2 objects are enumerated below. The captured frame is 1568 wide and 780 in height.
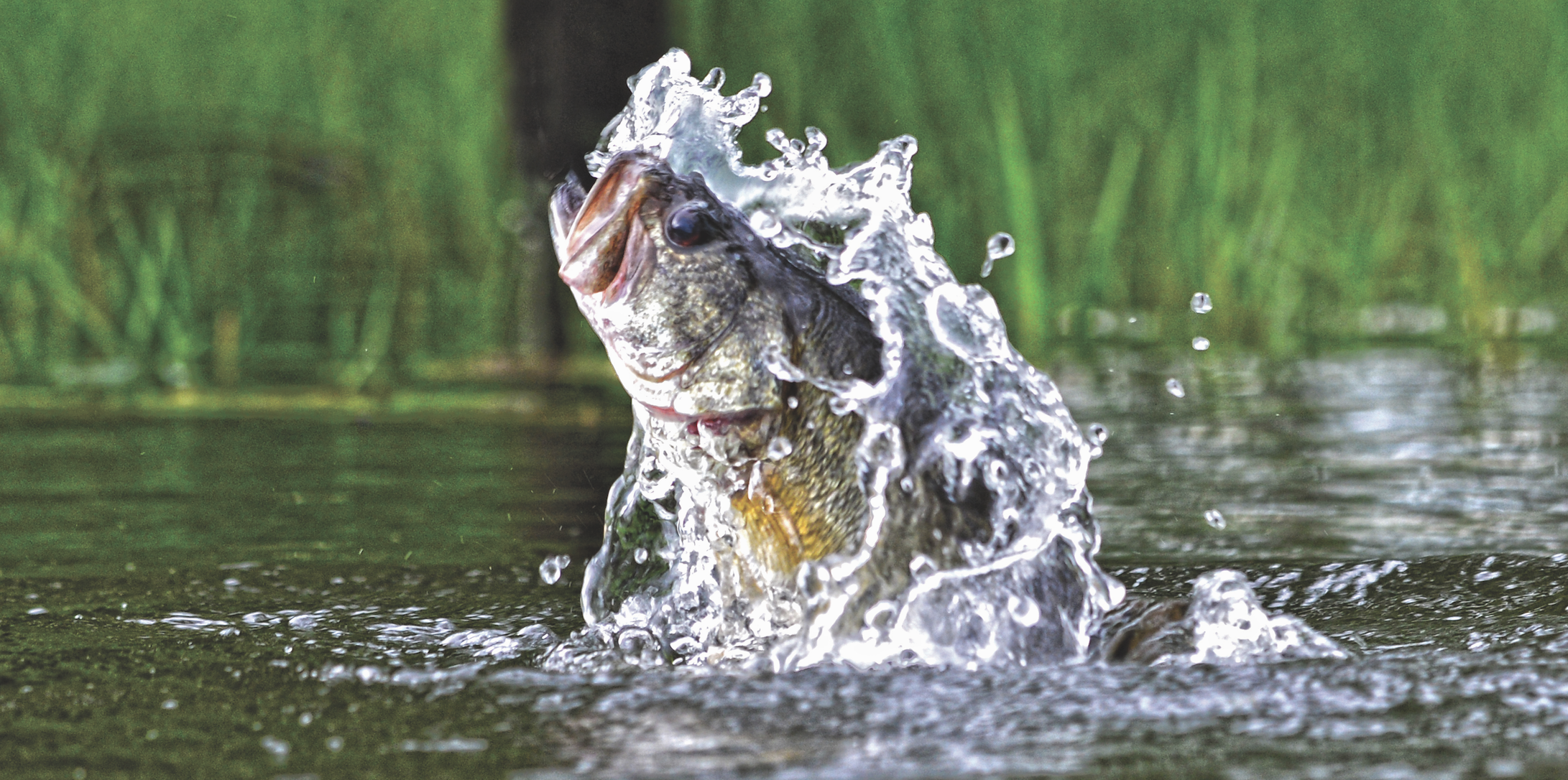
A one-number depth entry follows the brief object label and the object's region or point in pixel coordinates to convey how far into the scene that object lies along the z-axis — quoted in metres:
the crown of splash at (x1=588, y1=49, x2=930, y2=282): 6.44
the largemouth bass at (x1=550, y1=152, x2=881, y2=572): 5.59
